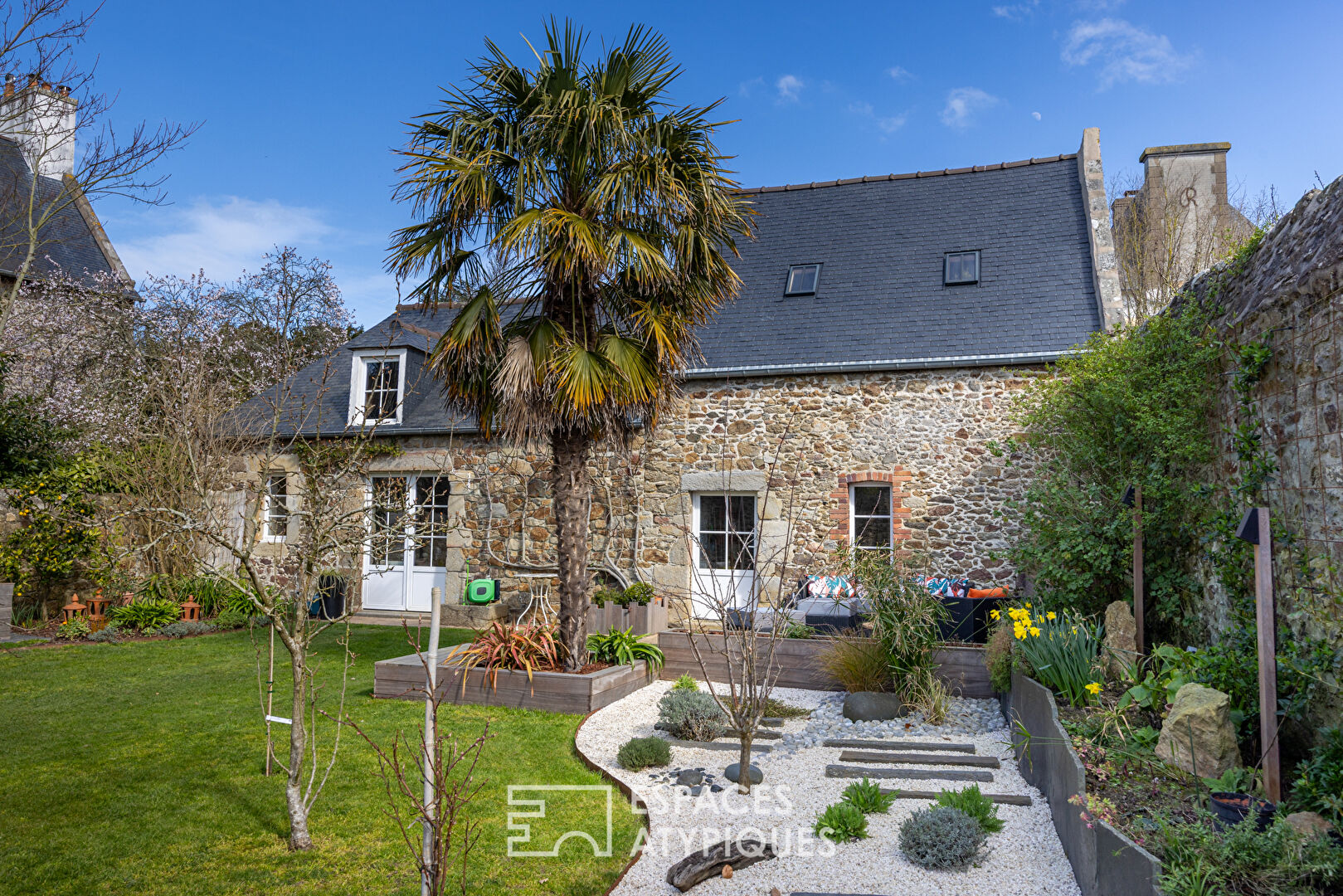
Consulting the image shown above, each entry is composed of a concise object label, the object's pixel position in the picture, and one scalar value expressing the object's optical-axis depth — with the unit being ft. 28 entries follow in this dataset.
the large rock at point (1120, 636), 16.35
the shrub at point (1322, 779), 9.50
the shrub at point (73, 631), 30.40
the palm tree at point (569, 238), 19.92
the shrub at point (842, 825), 12.23
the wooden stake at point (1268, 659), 10.05
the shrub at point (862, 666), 20.61
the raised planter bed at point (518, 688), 20.02
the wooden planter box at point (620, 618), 27.35
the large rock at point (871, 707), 19.24
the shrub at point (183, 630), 31.60
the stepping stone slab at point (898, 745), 16.53
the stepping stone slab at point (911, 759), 15.53
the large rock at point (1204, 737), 10.90
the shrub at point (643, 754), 15.61
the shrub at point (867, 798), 13.17
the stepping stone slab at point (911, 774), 14.75
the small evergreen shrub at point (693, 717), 17.80
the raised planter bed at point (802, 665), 21.20
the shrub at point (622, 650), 23.04
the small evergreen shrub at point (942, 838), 11.18
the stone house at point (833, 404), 29.43
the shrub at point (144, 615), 31.78
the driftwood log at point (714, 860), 10.69
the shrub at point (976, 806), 12.19
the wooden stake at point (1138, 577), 16.47
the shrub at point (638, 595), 28.30
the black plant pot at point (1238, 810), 9.36
